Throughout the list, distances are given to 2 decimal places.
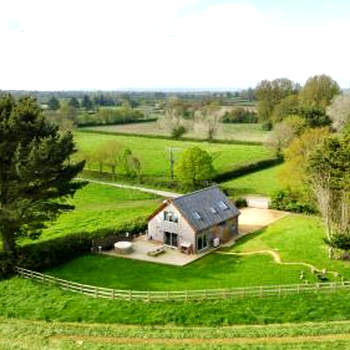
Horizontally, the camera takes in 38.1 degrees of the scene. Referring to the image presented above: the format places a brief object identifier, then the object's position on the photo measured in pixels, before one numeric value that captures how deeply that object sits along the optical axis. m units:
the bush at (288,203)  50.22
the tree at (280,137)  75.19
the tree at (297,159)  50.97
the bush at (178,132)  107.81
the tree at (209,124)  103.25
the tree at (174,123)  108.12
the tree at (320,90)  105.19
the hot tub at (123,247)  38.75
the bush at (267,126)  116.31
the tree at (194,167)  59.69
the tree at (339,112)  77.38
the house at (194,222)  39.78
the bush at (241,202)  53.95
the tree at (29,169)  33.50
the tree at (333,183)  35.56
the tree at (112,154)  72.81
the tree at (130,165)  69.81
